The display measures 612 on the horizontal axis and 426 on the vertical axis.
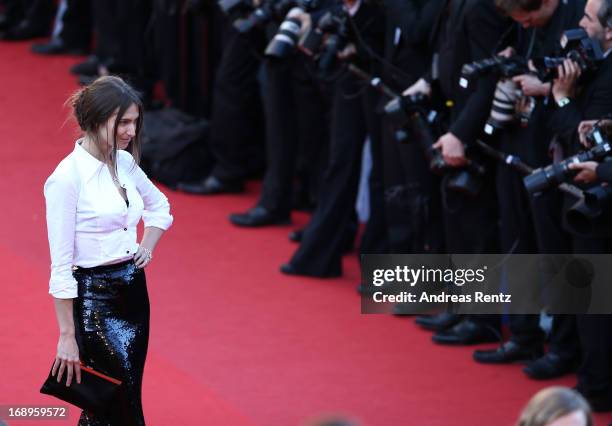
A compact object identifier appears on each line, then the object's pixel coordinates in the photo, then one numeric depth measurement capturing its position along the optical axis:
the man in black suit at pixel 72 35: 21.11
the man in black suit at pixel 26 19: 22.08
